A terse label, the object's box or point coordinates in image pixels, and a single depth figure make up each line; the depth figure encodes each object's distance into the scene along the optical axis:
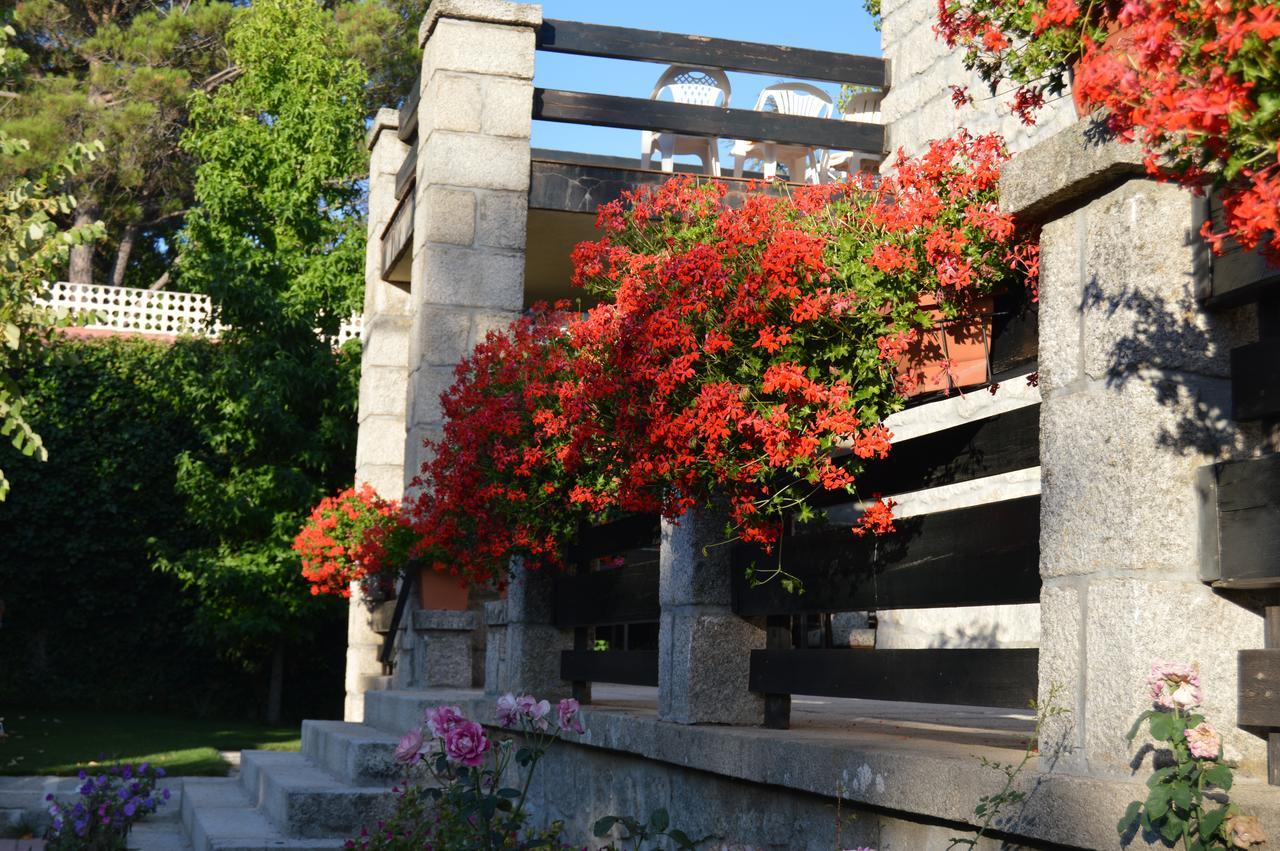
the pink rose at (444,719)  3.79
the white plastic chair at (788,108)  10.64
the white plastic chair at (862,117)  9.92
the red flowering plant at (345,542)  10.56
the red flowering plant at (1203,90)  1.67
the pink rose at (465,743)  3.74
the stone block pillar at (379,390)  11.45
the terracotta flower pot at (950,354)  3.54
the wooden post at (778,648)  4.33
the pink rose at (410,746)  3.75
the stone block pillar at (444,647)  8.90
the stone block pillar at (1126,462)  2.60
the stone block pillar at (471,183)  9.27
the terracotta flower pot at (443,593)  9.01
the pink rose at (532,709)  3.93
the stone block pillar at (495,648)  6.68
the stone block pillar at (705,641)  4.38
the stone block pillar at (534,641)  6.31
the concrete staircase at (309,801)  6.31
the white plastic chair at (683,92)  10.66
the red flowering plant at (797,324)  3.43
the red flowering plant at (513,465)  5.32
